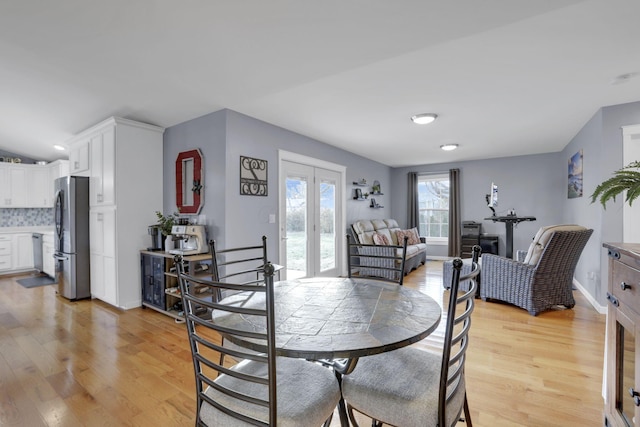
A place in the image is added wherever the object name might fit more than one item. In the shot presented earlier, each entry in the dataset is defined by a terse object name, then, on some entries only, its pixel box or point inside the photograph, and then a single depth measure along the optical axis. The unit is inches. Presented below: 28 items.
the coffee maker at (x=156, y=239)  148.8
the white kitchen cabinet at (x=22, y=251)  232.5
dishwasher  227.8
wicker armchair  131.4
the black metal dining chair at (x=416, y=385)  41.8
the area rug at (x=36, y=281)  199.3
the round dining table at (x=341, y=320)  41.2
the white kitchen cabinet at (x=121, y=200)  145.3
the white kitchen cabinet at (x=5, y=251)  227.1
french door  164.9
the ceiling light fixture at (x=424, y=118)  140.5
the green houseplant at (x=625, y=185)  49.0
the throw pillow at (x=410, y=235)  244.4
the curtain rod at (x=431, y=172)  286.6
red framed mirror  141.7
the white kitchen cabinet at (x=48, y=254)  210.3
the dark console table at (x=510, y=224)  171.3
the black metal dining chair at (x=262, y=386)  37.5
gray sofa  215.0
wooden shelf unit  130.7
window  290.4
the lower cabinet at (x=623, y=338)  48.7
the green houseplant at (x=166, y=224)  140.9
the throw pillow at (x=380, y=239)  211.6
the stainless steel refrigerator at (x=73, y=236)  160.4
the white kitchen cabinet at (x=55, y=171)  235.3
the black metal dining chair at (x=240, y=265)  133.0
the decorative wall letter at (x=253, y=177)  138.3
